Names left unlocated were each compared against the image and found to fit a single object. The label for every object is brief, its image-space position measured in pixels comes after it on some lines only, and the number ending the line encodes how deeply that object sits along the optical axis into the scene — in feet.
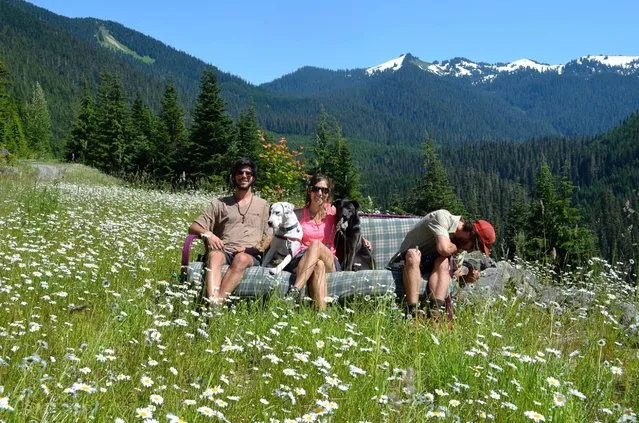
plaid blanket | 16.80
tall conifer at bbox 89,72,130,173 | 142.10
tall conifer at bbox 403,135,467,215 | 114.73
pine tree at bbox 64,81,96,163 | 149.89
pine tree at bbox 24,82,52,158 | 221.03
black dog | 19.70
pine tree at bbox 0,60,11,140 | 107.34
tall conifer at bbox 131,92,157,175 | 142.51
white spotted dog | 18.56
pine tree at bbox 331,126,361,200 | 97.40
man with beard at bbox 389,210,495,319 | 16.75
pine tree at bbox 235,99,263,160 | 137.80
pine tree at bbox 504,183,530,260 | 135.74
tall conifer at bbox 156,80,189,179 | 136.15
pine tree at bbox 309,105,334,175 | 92.32
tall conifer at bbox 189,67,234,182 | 119.55
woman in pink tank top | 16.88
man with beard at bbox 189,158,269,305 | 18.63
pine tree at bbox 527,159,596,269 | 107.96
